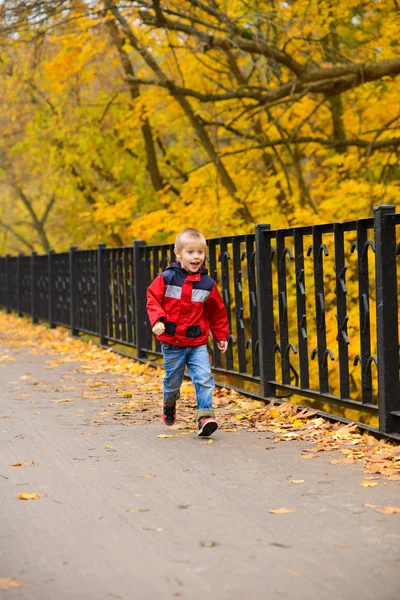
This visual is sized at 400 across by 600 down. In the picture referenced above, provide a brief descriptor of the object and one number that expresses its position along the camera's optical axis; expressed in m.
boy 12.71
